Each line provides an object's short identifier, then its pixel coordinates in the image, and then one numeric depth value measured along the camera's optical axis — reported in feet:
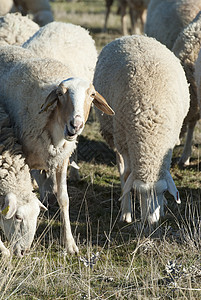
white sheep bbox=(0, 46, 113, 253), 21.97
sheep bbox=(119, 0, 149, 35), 81.97
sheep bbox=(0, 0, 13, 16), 56.90
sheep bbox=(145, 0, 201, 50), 46.24
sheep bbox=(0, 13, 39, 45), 37.70
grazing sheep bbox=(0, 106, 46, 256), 24.42
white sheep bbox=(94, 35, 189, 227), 26.71
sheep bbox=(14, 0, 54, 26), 58.75
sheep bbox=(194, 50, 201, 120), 33.86
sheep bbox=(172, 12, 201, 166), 36.50
